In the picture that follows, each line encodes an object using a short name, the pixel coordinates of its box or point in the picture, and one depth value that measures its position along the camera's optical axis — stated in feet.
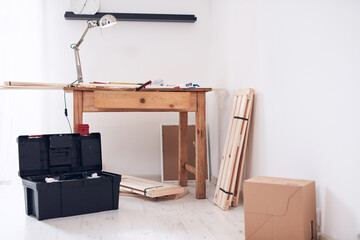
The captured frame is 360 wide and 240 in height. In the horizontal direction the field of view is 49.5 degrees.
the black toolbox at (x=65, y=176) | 7.59
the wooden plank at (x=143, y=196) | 9.46
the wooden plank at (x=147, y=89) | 8.63
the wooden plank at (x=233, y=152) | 8.46
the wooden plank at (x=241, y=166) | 8.47
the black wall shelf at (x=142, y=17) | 11.61
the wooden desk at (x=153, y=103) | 8.62
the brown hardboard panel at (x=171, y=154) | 11.80
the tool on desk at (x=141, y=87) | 8.57
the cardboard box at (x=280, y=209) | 5.30
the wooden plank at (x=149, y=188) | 9.06
